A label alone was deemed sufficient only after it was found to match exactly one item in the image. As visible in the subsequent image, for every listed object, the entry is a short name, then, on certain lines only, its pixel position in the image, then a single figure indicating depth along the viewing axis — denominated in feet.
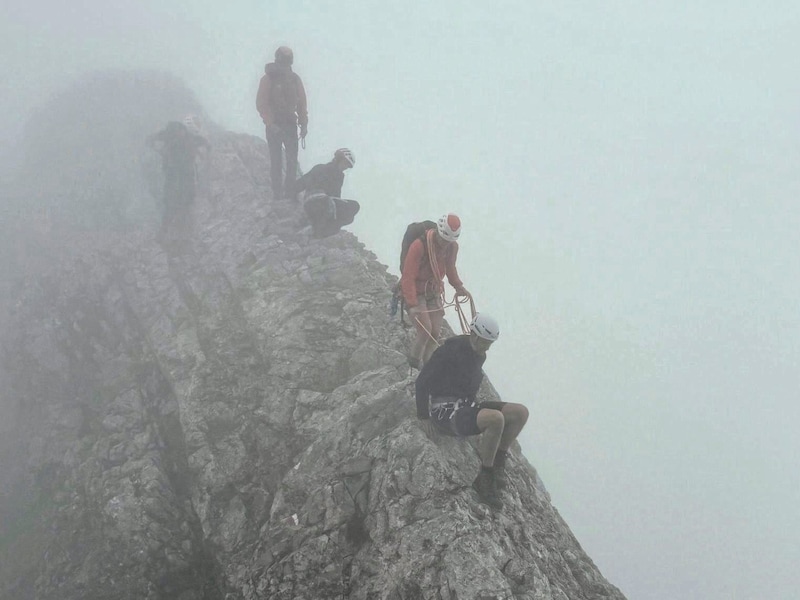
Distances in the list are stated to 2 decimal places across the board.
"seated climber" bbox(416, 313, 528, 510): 28.99
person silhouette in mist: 73.36
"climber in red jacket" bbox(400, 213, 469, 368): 37.83
